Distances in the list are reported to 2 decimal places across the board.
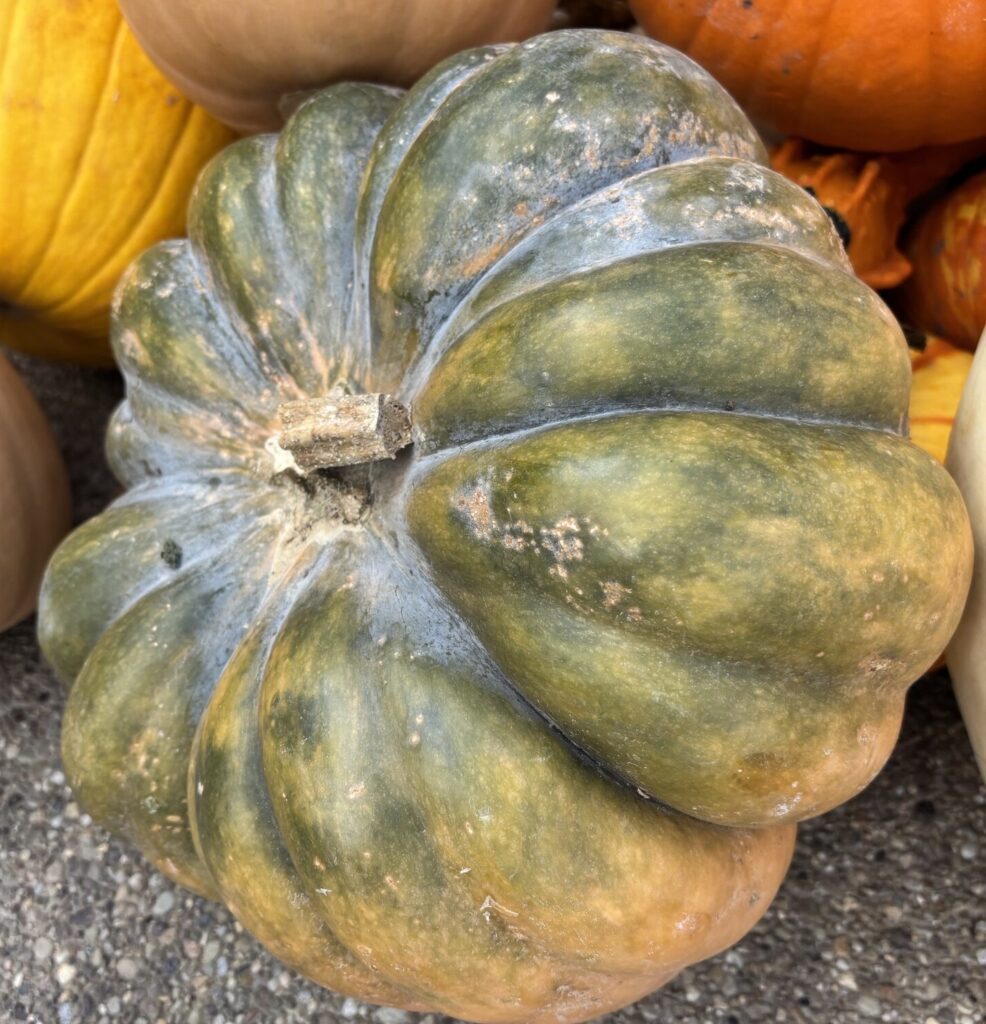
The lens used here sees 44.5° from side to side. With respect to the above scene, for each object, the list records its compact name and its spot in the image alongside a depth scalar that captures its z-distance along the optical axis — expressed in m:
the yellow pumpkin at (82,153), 0.56
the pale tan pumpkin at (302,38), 0.48
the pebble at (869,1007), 0.52
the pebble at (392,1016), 0.54
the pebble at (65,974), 0.57
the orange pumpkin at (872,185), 0.57
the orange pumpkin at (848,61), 0.50
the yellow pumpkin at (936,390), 0.54
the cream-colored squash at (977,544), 0.43
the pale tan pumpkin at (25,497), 0.59
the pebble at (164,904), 0.59
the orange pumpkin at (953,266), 0.56
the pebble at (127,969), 0.57
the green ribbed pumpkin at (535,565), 0.36
